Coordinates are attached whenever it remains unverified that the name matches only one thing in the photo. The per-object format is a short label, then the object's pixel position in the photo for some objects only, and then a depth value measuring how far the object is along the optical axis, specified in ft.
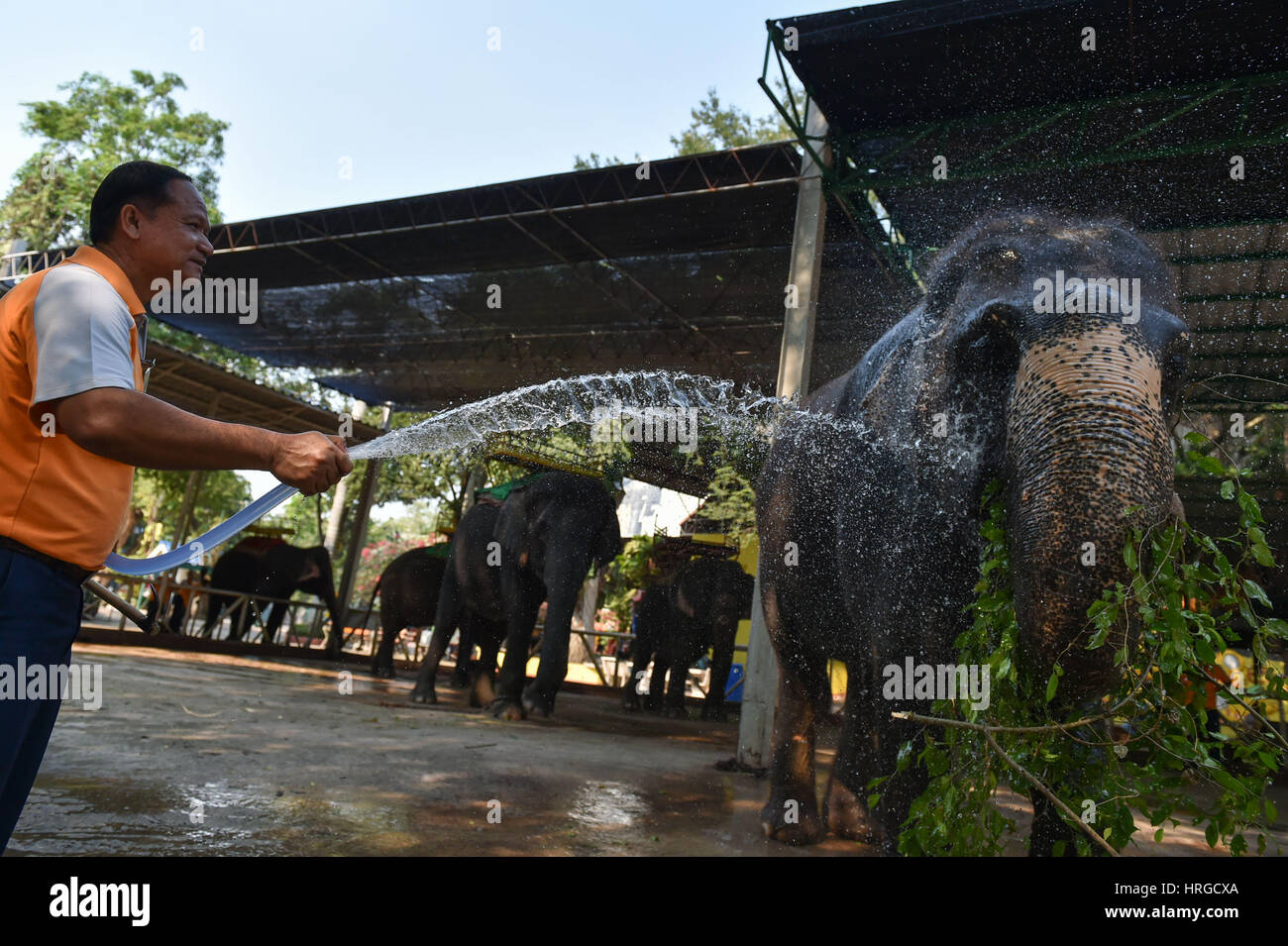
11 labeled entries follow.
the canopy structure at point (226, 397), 39.01
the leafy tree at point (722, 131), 97.55
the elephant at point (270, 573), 50.93
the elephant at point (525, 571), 25.04
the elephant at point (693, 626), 37.29
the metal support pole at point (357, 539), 52.90
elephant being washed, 8.07
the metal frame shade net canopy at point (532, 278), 34.14
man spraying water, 5.20
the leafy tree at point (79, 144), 80.84
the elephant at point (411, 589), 42.32
